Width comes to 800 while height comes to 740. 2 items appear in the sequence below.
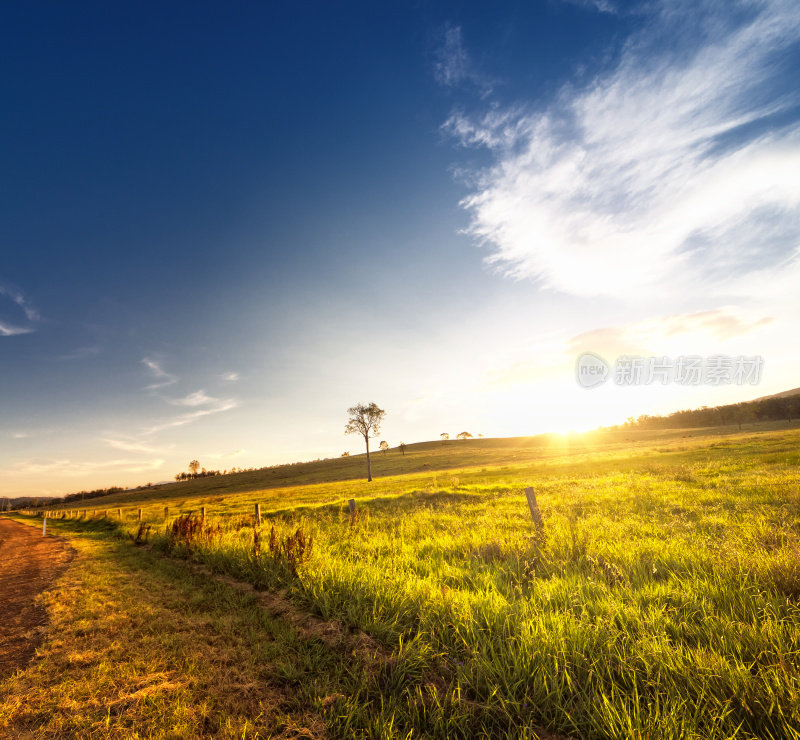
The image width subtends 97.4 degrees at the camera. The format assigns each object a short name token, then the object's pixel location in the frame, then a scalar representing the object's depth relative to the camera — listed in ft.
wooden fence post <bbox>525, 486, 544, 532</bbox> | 30.37
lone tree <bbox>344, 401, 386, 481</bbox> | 230.50
